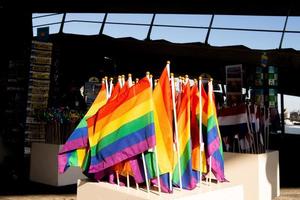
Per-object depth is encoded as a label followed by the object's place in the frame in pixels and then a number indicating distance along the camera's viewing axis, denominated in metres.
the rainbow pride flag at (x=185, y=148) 3.79
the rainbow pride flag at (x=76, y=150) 4.09
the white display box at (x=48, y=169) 8.54
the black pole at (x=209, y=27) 16.73
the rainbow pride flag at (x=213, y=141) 3.97
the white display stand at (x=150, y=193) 3.50
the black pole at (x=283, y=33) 15.19
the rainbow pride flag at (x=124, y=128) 3.53
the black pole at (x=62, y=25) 20.27
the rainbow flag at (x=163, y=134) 3.58
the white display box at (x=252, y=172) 6.64
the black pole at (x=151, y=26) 18.02
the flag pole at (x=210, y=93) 4.05
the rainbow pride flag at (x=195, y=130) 4.02
